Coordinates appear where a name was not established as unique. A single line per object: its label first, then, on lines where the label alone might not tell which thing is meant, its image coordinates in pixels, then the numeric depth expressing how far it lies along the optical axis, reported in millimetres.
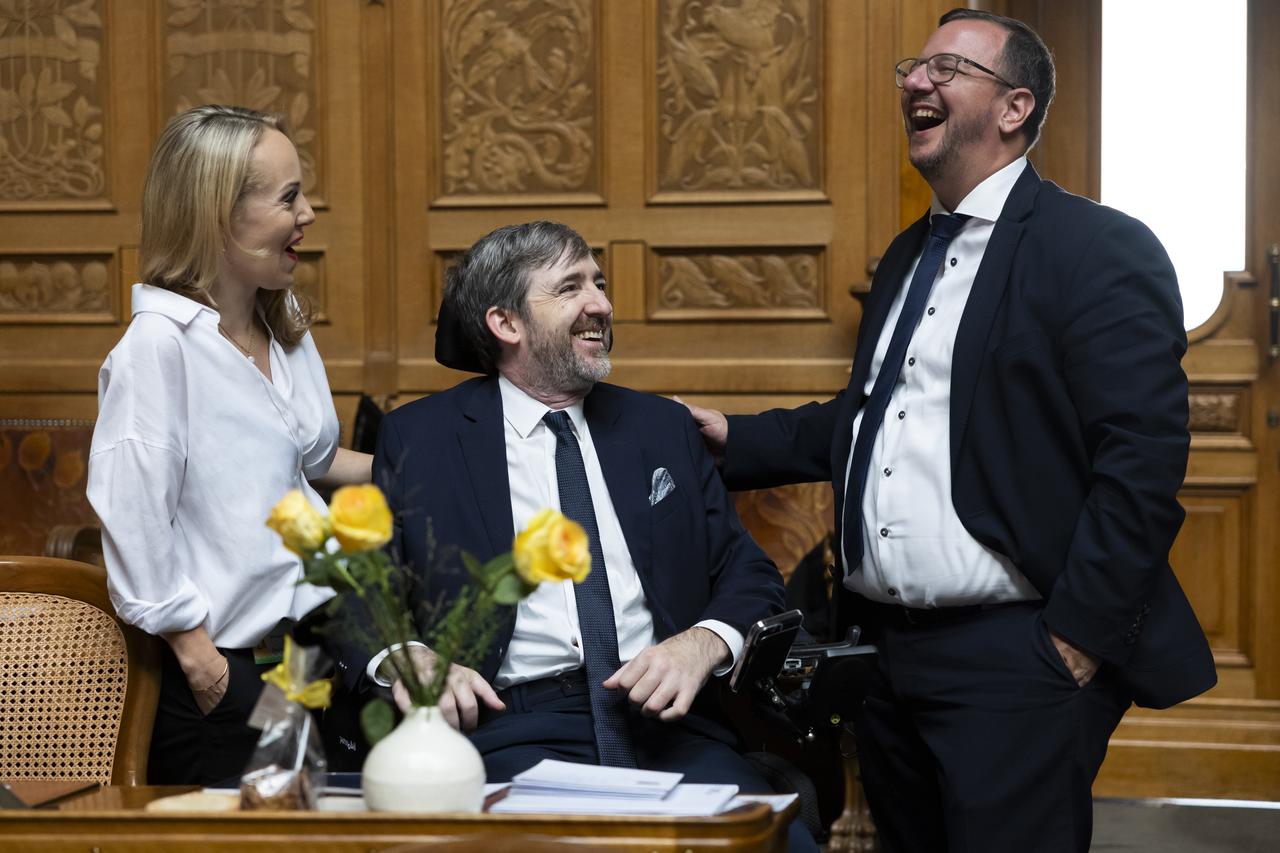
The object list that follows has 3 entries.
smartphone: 2277
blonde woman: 2234
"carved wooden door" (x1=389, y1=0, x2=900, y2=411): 4227
